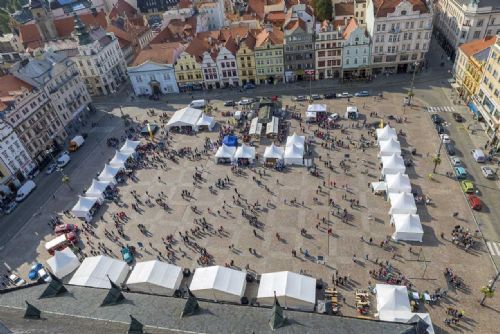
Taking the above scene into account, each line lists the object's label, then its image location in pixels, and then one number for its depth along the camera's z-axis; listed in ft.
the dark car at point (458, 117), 233.99
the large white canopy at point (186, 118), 257.75
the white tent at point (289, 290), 138.10
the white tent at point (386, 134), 218.38
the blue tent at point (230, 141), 231.30
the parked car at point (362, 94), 271.69
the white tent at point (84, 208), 195.35
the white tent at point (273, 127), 238.48
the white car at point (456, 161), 199.72
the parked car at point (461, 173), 191.31
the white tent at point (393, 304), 131.64
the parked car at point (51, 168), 244.30
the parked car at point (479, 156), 199.62
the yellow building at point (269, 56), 289.12
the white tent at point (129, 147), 238.07
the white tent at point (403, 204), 170.81
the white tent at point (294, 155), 214.07
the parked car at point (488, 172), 189.57
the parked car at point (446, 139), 215.26
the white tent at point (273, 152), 215.31
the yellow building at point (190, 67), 298.84
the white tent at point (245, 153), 219.04
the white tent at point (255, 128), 240.32
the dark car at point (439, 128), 226.36
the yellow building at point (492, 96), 207.41
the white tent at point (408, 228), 159.43
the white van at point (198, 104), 286.87
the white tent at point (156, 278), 149.59
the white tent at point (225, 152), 222.48
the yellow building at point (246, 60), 291.79
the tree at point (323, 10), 354.13
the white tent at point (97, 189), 206.08
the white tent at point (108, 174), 216.95
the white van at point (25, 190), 223.71
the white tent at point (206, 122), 257.34
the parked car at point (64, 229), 191.21
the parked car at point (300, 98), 278.26
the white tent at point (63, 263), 165.27
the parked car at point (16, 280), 168.92
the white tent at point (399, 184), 180.86
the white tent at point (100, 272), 154.61
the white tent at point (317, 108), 253.65
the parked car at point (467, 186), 181.75
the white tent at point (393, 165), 194.29
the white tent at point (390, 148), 205.98
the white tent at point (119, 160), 228.84
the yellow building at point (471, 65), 235.20
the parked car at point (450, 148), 207.86
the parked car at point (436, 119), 234.38
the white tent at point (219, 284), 143.43
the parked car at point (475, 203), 172.76
